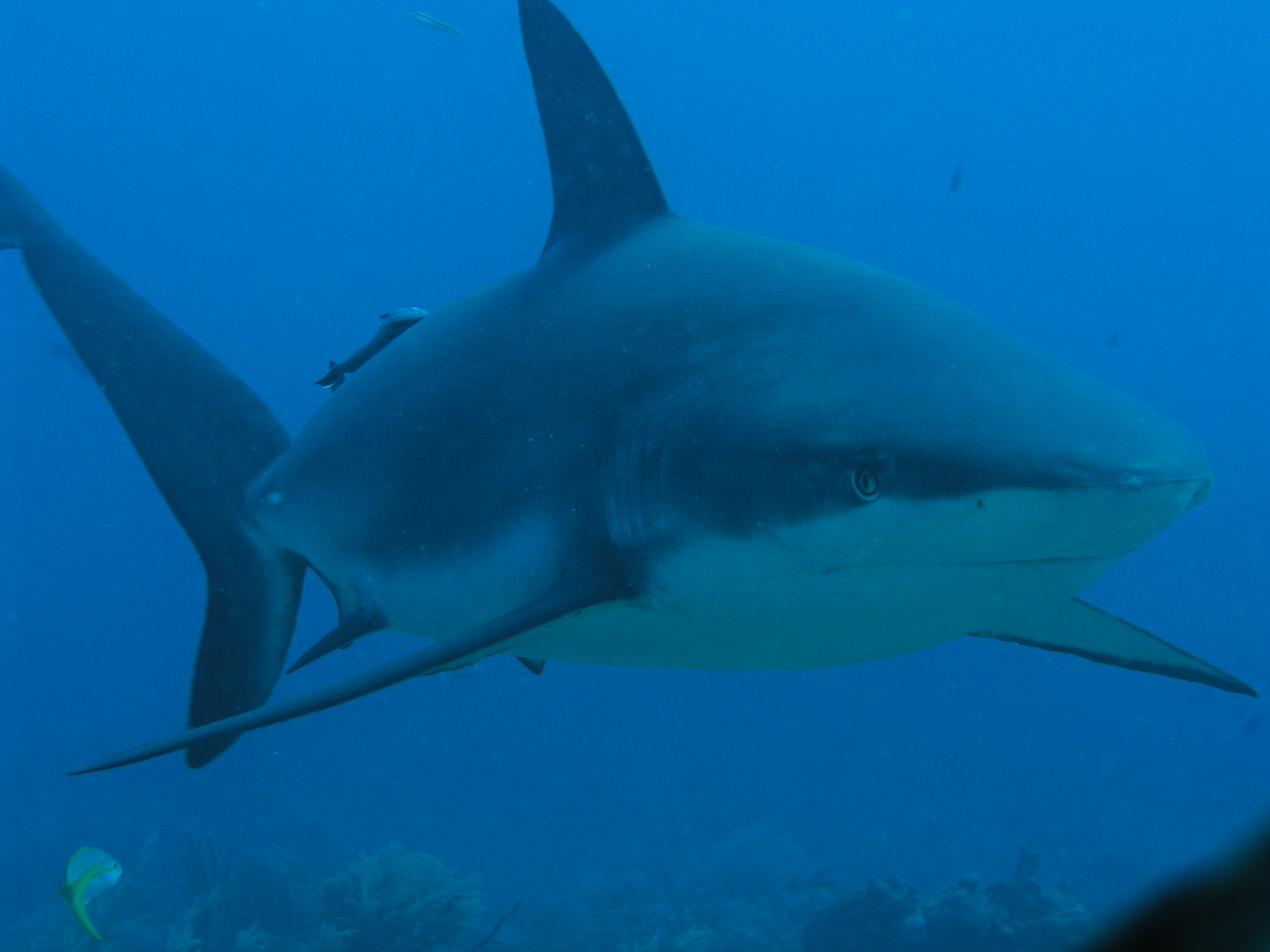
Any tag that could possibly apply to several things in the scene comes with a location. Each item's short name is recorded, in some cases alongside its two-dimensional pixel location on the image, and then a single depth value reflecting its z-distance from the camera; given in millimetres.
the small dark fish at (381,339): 4195
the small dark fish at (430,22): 11812
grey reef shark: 1703
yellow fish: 5816
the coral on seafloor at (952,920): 8508
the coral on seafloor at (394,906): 8539
